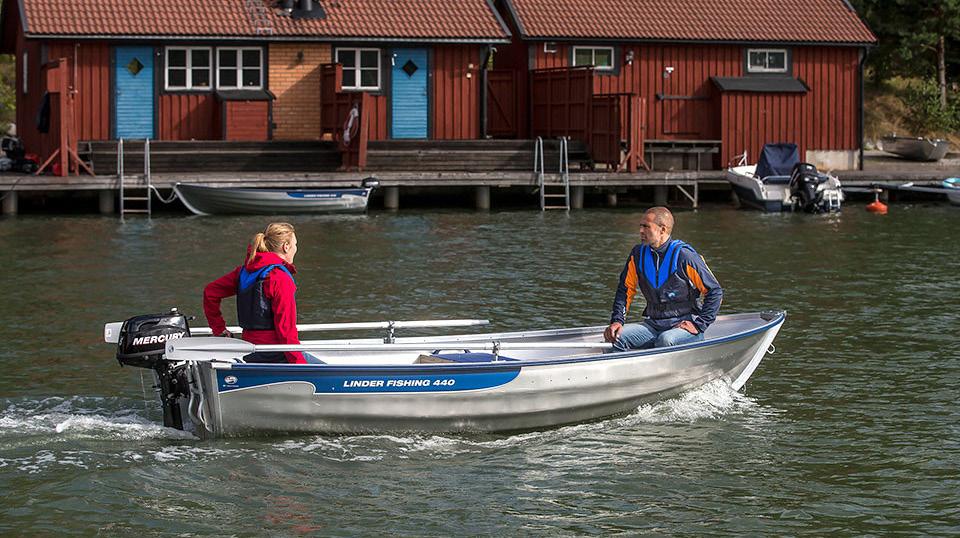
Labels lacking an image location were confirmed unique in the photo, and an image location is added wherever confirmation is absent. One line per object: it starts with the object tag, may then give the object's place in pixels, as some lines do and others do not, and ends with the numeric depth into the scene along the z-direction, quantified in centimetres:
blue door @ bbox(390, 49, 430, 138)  3566
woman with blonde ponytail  1108
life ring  3238
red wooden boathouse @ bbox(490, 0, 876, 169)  3716
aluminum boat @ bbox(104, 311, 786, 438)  1118
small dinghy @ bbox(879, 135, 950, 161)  4284
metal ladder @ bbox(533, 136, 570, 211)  3328
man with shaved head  1220
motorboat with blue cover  3356
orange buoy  3347
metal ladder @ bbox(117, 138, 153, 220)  3025
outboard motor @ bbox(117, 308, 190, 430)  1125
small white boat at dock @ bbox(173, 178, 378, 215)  3073
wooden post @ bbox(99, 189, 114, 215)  3103
